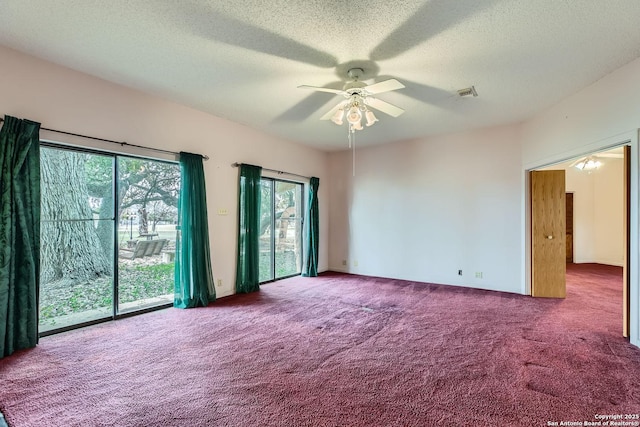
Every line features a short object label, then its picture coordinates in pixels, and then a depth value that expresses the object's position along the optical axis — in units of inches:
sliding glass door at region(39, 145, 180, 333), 131.6
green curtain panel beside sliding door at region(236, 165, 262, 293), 203.8
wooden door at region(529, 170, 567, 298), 191.0
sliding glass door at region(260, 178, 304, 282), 234.1
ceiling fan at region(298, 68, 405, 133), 121.8
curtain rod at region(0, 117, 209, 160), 126.5
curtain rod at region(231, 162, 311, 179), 203.0
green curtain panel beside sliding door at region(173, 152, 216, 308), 169.5
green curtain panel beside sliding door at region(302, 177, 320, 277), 261.4
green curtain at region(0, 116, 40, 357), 110.3
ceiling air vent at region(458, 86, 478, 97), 145.6
